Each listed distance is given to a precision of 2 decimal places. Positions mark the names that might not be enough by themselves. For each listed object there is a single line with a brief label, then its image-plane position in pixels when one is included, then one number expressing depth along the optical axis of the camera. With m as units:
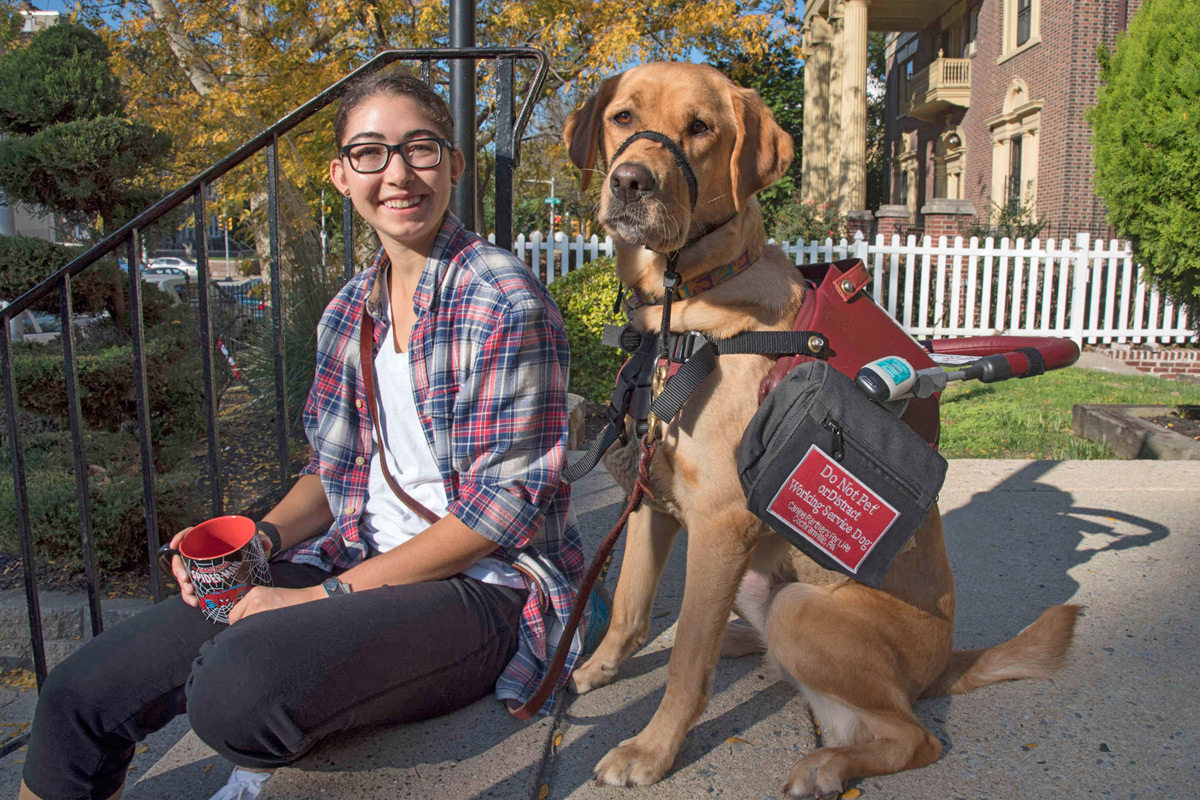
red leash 1.88
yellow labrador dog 1.86
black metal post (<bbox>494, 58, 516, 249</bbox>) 3.07
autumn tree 9.13
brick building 14.82
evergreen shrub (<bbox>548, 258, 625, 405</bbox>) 6.27
